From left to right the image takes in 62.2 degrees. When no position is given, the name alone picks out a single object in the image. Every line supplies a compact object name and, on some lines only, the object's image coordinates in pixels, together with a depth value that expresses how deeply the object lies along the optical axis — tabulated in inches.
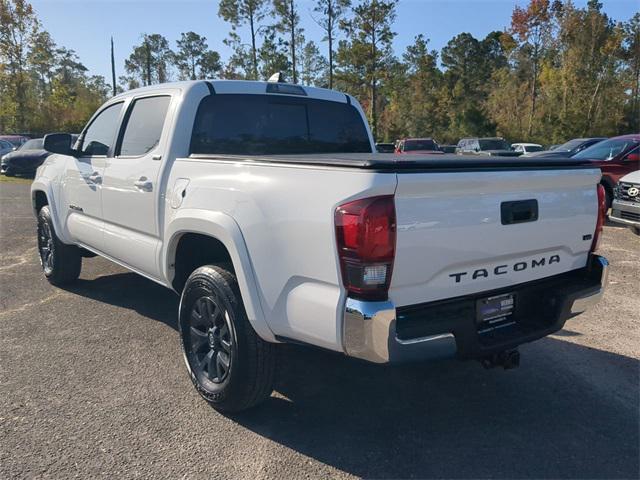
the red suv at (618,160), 425.4
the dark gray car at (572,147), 548.2
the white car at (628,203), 328.8
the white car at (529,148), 1073.5
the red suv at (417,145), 938.7
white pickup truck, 95.0
